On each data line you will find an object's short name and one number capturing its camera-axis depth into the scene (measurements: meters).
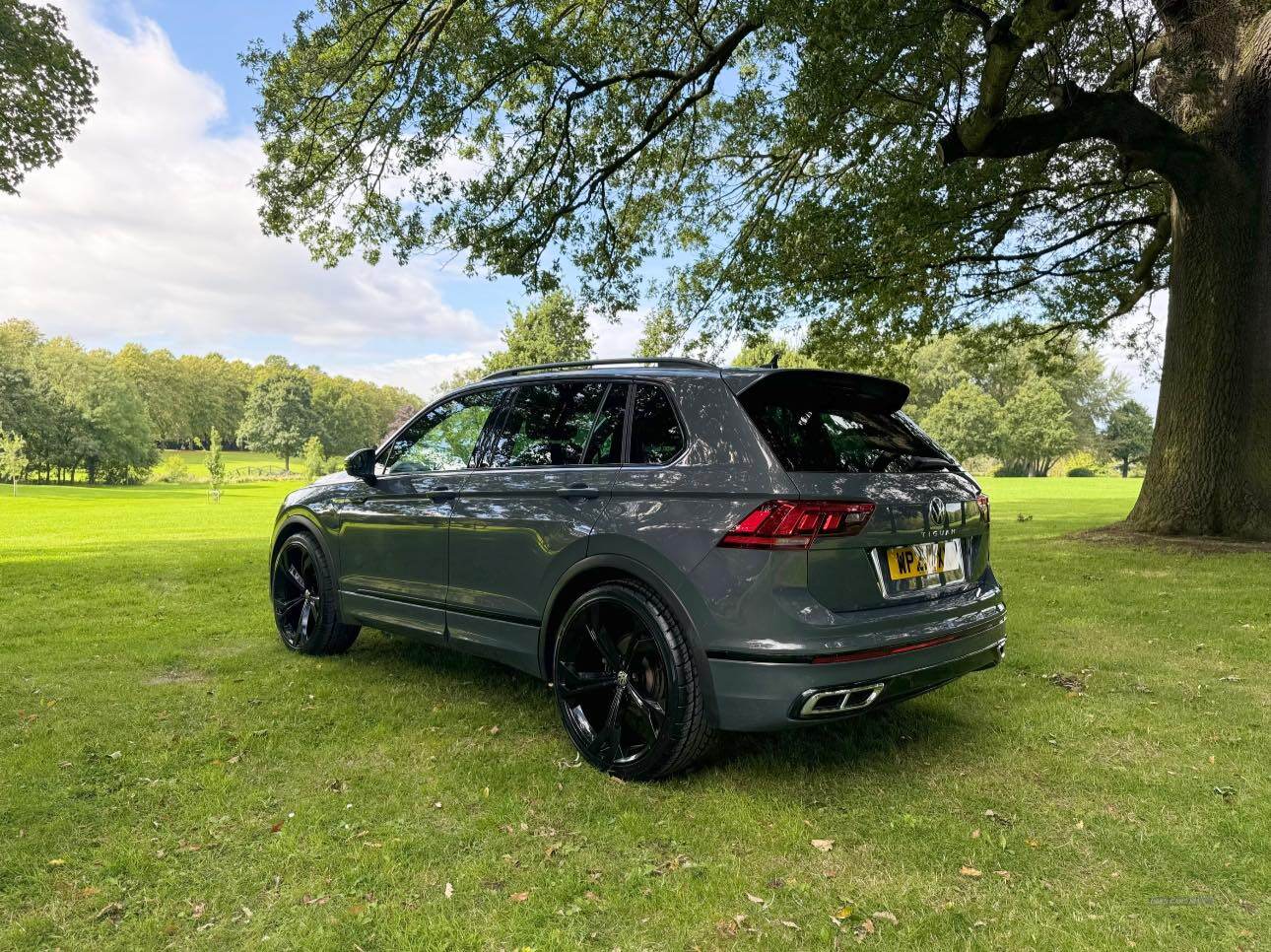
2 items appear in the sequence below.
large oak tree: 9.77
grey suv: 2.97
